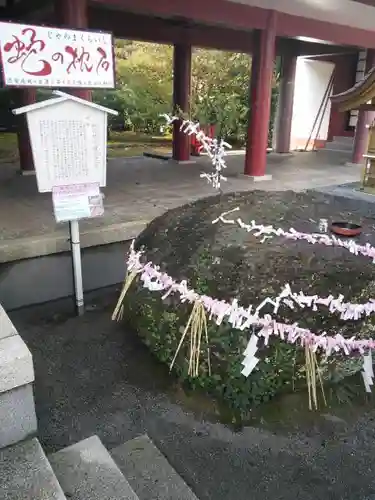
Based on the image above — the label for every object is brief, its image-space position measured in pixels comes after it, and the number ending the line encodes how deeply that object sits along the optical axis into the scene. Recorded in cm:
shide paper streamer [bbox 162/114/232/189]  294
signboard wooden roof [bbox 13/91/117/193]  279
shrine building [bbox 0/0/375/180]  574
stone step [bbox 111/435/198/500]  177
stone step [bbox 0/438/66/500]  151
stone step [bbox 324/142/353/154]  1184
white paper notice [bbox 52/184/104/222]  298
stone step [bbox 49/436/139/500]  162
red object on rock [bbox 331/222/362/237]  252
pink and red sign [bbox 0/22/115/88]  256
